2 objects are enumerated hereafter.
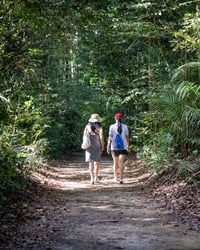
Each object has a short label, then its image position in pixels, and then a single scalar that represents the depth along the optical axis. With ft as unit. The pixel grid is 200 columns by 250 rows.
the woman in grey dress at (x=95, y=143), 42.78
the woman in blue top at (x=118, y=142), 42.98
